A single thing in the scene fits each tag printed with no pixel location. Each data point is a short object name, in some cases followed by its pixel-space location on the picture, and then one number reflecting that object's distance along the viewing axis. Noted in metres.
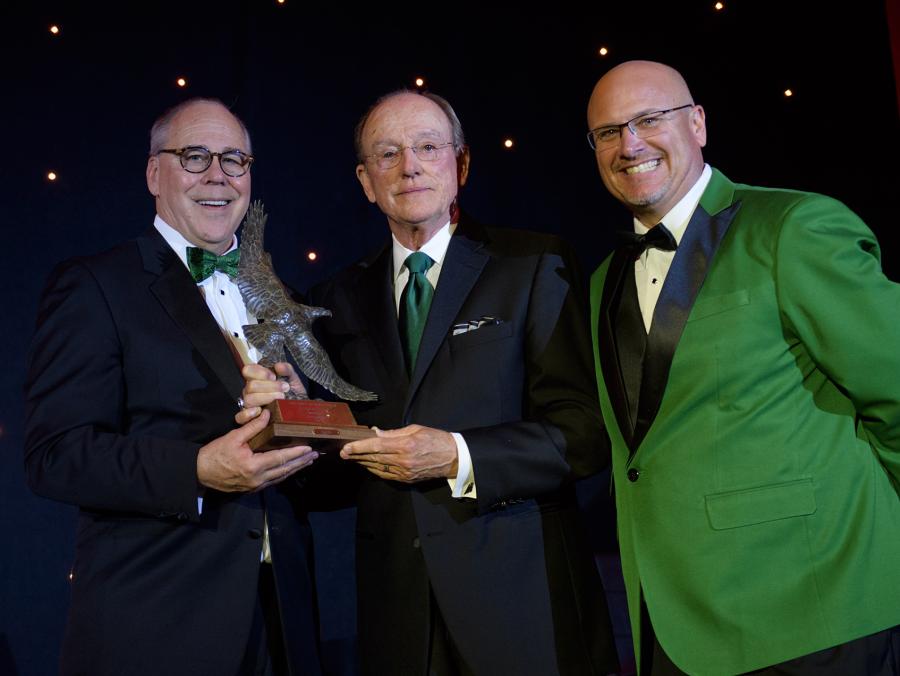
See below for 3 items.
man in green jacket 1.77
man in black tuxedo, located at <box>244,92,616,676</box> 2.03
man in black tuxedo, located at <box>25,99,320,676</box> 2.00
